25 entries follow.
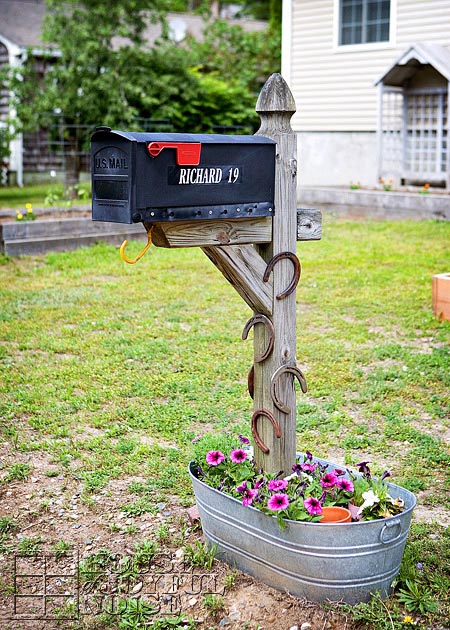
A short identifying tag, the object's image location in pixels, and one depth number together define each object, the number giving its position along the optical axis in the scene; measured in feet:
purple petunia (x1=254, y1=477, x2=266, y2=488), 9.64
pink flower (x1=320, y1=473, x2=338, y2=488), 9.77
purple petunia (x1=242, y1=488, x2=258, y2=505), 9.23
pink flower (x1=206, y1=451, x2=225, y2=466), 10.04
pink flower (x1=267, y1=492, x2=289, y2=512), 8.82
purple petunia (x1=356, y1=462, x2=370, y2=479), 10.02
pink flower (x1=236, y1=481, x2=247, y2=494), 9.59
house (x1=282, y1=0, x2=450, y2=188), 45.96
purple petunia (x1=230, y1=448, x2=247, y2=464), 10.02
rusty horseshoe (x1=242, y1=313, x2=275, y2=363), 9.80
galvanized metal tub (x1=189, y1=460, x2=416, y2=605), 8.70
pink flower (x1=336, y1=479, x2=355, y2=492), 9.69
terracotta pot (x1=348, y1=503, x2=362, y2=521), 9.33
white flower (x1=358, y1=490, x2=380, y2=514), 9.23
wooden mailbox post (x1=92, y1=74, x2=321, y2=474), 9.44
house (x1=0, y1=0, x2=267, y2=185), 63.62
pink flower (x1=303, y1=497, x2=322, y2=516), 8.91
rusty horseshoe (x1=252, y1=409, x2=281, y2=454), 9.87
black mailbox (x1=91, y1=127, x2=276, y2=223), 8.34
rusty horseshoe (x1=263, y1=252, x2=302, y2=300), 9.69
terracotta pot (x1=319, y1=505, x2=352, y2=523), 9.27
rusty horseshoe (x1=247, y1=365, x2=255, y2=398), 10.28
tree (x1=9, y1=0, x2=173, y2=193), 50.37
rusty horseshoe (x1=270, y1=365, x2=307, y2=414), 9.86
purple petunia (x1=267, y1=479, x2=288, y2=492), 9.25
